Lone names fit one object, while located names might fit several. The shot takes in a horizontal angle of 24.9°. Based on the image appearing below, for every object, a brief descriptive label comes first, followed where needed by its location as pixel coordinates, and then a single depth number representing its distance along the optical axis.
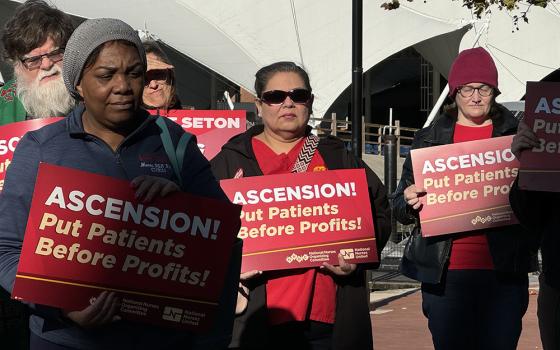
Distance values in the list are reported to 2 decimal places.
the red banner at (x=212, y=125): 7.57
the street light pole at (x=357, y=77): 10.97
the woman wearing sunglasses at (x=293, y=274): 5.42
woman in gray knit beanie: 3.79
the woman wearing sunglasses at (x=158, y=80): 6.61
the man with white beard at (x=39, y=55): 5.25
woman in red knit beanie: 6.29
